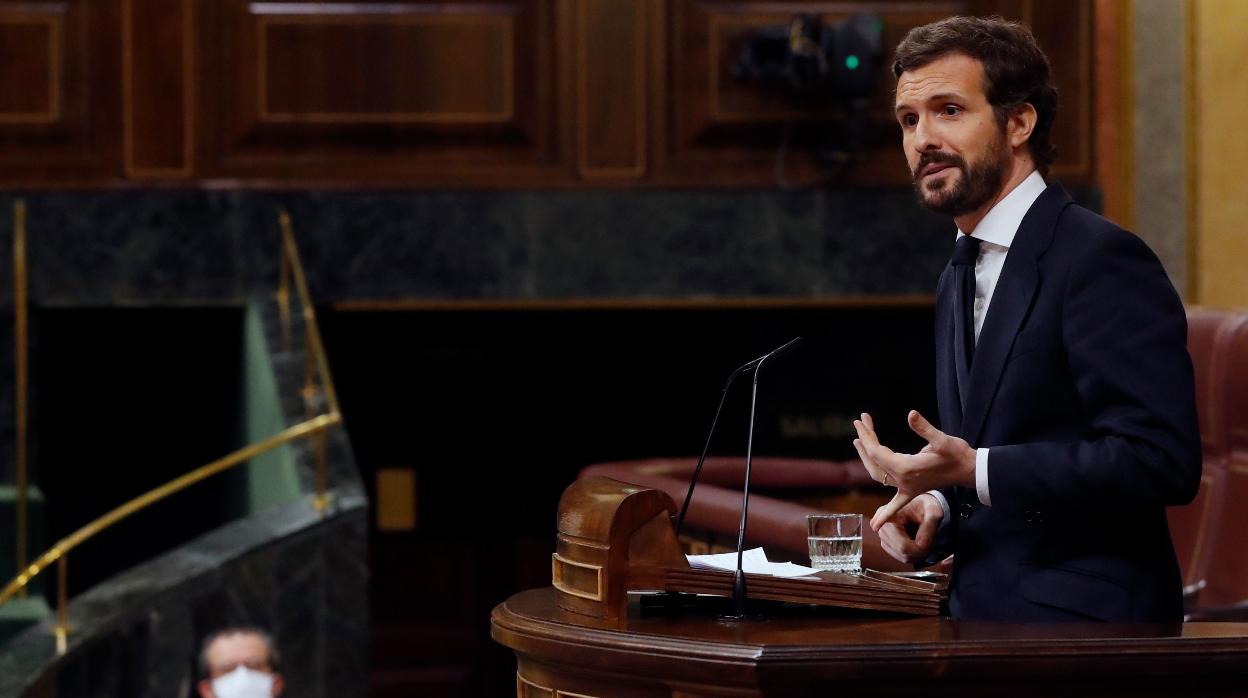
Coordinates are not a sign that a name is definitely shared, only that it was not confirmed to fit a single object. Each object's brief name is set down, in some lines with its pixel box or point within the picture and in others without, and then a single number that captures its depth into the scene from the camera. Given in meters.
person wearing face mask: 12.47
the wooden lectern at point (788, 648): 9.38
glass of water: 9.88
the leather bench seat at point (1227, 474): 11.32
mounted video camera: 17.81
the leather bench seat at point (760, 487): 10.71
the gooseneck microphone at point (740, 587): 9.64
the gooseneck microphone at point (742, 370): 9.77
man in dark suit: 9.55
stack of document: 9.73
